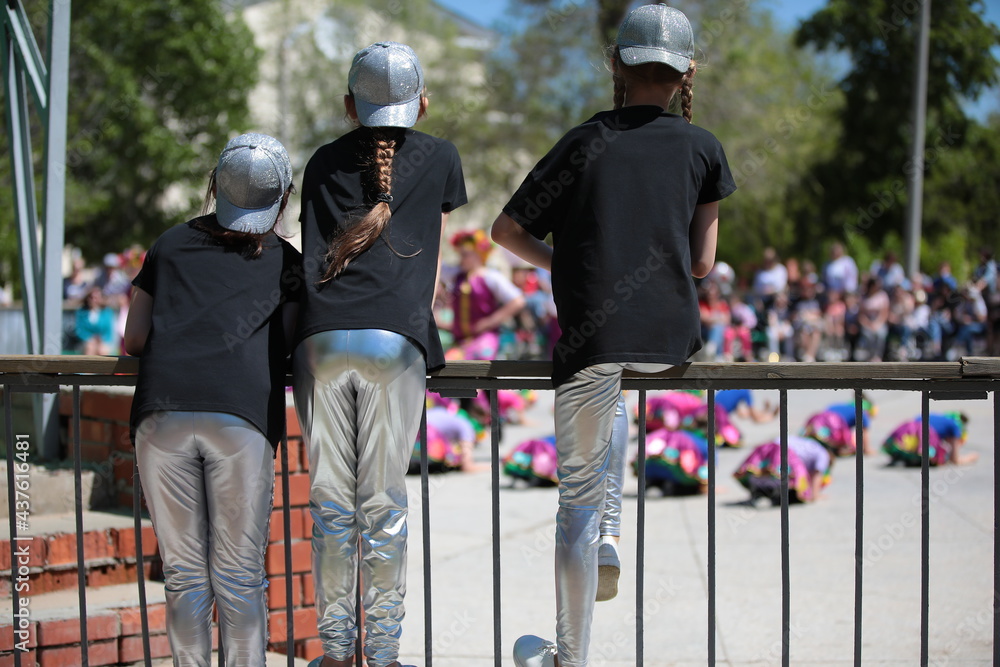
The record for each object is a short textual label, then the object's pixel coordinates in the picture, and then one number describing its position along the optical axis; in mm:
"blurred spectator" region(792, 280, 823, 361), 16906
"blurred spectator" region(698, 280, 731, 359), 14297
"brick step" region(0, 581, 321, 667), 3471
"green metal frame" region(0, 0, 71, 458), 4465
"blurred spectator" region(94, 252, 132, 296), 15797
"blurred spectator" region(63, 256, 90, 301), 17672
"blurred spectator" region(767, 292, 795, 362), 16641
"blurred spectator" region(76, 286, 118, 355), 14672
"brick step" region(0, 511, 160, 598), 3744
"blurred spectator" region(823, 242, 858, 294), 17578
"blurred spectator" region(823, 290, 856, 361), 17422
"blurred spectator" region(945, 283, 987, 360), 16250
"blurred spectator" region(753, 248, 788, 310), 17359
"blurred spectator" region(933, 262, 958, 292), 16917
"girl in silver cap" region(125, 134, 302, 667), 2693
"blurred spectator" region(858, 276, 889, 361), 16516
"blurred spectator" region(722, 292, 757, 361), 15156
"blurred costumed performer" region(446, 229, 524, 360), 9047
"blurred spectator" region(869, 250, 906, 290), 17297
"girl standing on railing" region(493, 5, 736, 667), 2723
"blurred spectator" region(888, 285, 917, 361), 16391
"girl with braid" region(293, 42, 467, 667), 2678
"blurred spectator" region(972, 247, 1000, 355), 15898
